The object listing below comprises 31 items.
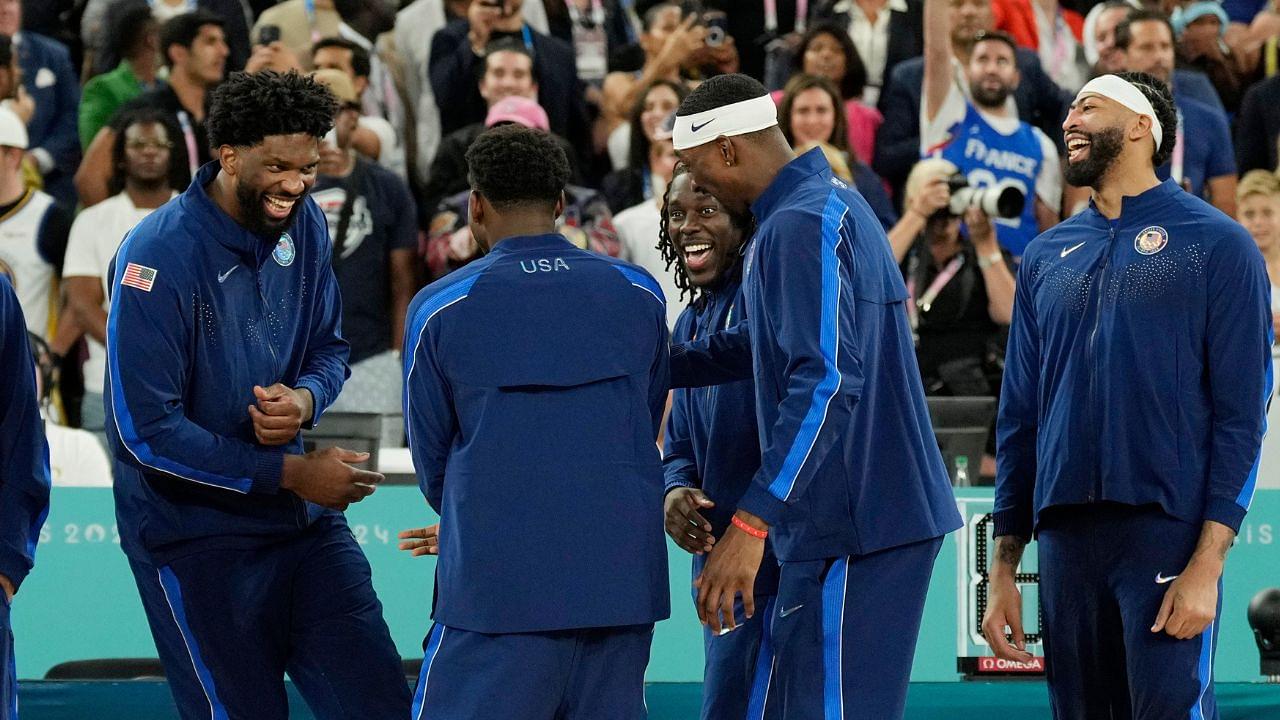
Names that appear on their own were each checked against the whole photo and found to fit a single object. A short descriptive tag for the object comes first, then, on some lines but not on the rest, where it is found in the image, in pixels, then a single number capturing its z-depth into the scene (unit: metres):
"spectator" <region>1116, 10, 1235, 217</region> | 18.34
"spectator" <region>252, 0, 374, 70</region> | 19.70
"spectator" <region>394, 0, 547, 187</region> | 19.44
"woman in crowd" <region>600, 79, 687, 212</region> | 17.87
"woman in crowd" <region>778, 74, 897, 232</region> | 17.50
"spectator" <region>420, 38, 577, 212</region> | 17.30
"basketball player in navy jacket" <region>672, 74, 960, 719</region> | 7.77
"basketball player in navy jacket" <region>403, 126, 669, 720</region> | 7.68
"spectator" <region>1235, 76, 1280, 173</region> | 19.56
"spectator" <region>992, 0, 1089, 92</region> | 20.33
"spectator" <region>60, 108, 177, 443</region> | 16.94
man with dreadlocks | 8.93
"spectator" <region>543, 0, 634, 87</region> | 20.58
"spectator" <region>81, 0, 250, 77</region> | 19.25
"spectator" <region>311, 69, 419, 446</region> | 16.98
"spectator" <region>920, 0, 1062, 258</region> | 18.05
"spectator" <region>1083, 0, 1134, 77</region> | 18.58
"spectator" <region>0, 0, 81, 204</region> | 19.06
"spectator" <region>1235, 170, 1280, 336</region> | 17.03
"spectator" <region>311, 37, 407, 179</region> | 18.45
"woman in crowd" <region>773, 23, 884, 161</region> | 19.17
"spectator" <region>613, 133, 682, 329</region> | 16.81
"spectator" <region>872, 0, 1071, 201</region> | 18.69
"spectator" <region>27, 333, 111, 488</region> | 14.54
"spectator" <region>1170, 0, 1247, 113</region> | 20.94
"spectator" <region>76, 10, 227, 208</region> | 18.02
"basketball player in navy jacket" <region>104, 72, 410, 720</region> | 8.95
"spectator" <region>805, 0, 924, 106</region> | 20.19
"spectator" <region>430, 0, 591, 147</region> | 19.23
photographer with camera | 16.19
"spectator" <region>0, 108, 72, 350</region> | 17.25
